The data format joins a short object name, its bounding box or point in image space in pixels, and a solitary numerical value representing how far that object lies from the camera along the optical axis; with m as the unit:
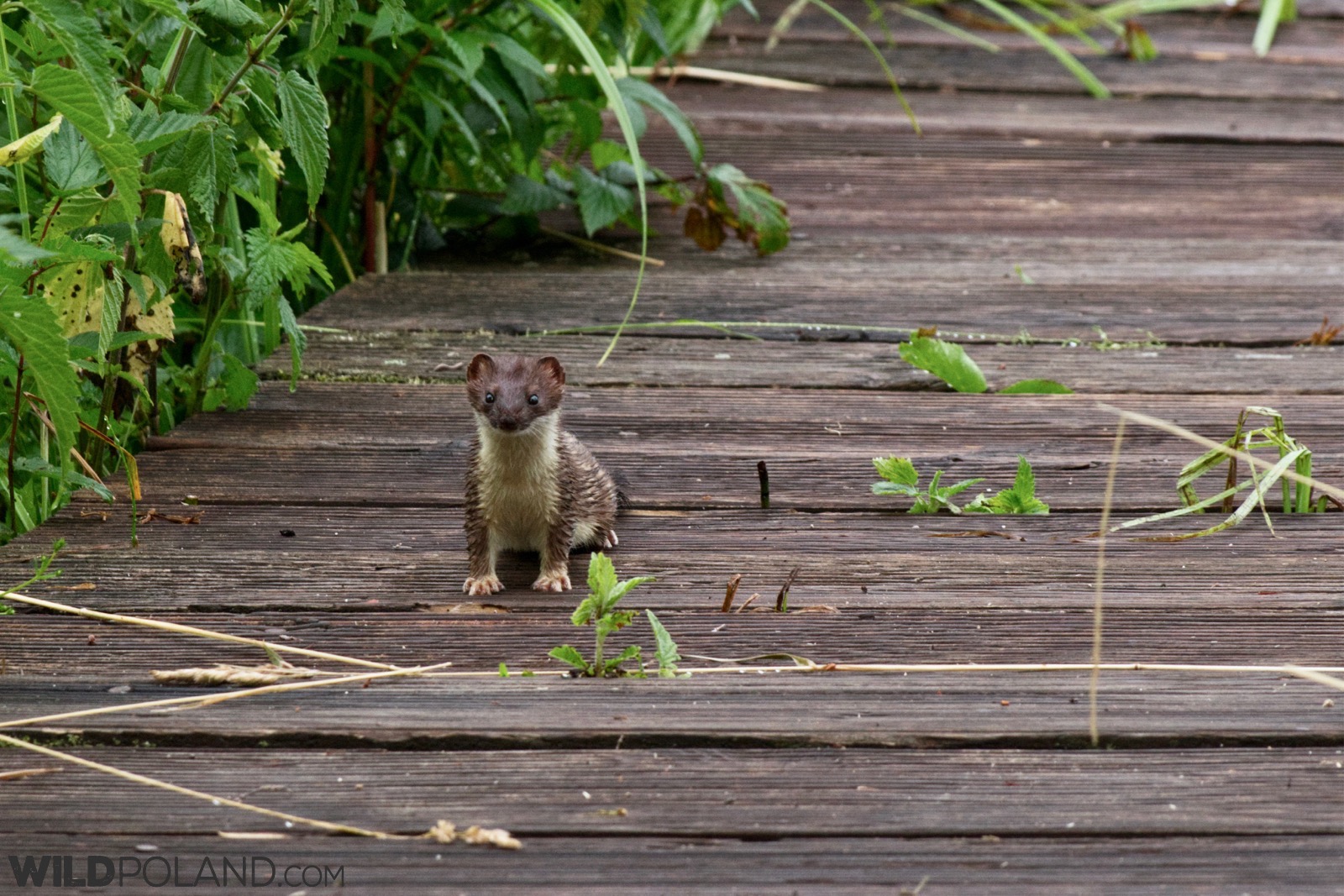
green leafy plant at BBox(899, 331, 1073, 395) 7.87
